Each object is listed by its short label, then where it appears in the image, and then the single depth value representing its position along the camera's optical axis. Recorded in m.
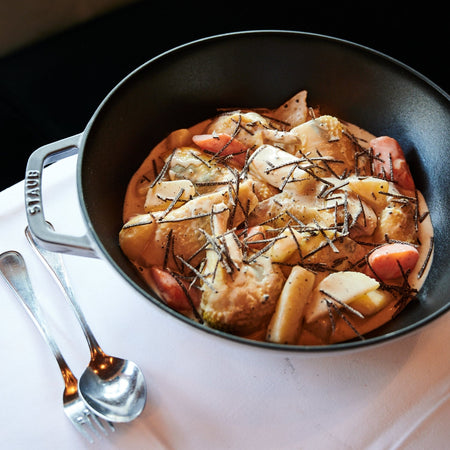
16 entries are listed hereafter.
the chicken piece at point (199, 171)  0.56
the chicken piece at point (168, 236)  0.51
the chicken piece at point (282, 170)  0.55
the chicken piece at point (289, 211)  0.53
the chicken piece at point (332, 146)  0.58
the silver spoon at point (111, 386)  0.46
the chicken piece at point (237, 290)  0.46
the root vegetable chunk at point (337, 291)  0.48
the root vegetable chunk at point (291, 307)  0.46
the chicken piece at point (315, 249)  0.50
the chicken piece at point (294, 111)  0.63
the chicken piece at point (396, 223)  0.54
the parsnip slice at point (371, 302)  0.49
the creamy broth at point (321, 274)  0.48
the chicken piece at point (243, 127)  0.60
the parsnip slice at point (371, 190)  0.55
